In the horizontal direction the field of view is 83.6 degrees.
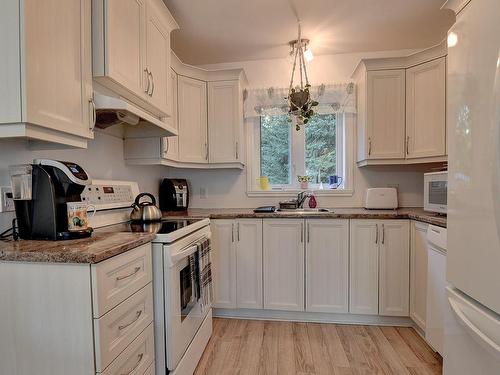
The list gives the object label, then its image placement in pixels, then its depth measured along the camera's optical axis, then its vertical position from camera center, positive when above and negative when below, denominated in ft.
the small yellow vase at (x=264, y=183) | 9.68 -0.03
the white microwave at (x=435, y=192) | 6.33 -0.25
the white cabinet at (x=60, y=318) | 3.30 -1.63
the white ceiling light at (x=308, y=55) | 8.01 +3.66
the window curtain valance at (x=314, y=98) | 9.11 +2.75
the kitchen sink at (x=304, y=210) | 8.35 -0.86
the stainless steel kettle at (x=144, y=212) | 6.39 -0.67
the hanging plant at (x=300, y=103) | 7.36 +2.10
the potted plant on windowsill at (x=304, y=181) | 9.39 +0.03
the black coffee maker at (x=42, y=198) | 3.97 -0.21
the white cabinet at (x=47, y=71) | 3.30 +1.45
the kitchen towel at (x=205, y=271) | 6.02 -1.99
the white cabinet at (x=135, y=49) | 4.45 +2.47
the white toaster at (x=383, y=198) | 8.40 -0.49
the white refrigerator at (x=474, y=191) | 2.82 -0.10
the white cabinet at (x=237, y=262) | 7.89 -2.28
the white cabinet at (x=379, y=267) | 7.32 -2.28
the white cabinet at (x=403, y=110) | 7.55 +2.06
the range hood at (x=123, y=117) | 4.53 +1.28
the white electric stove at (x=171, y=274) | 4.70 -1.64
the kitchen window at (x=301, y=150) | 9.72 +1.12
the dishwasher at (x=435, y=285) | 5.53 -2.17
